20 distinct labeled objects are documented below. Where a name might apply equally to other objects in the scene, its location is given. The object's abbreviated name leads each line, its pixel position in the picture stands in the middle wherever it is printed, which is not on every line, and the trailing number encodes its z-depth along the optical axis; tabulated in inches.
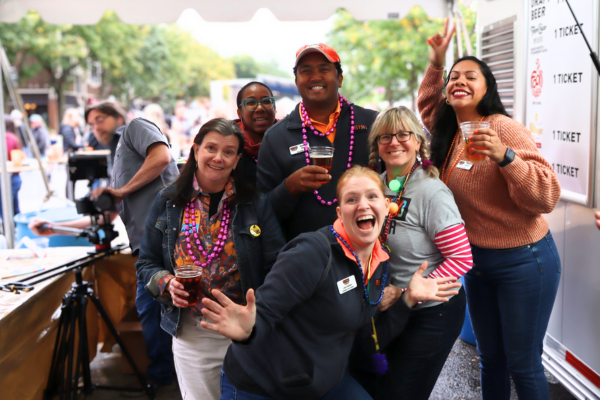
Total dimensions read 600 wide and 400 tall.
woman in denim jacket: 95.5
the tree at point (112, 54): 957.1
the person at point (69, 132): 439.5
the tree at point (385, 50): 607.8
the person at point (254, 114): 119.9
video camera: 139.6
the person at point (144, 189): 139.6
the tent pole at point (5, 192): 202.1
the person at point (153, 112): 354.8
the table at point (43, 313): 111.3
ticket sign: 116.6
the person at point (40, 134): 451.5
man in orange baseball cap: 101.8
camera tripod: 127.6
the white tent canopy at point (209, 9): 190.6
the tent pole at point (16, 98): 199.8
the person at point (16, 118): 366.8
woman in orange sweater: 94.1
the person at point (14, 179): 309.2
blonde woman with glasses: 84.7
